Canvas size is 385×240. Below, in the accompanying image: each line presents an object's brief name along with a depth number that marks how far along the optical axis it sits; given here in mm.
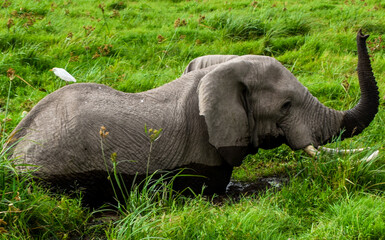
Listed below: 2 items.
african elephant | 8625
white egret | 9664
